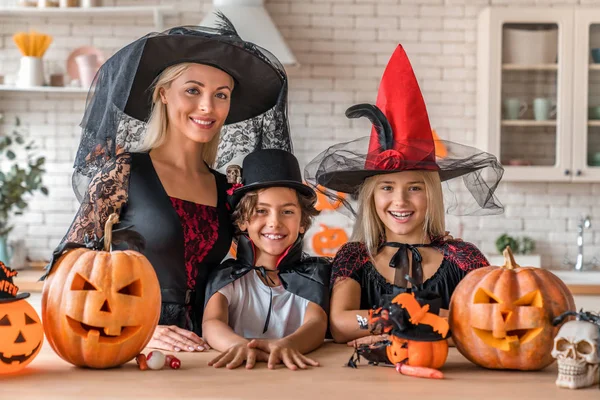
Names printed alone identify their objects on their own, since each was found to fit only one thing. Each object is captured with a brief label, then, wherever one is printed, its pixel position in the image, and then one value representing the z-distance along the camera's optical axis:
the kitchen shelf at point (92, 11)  4.46
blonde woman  2.12
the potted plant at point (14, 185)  4.23
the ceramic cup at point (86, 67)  4.43
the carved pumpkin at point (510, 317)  1.48
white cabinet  4.45
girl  2.02
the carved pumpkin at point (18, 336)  1.44
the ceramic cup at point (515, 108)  4.48
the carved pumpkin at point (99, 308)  1.47
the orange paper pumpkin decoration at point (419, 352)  1.48
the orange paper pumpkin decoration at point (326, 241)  4.63
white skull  1.35
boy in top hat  1.98
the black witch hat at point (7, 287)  1.46
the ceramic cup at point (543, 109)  4.47
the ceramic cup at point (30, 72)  4.42
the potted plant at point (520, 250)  4.57
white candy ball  1.50
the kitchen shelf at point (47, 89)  4.41
